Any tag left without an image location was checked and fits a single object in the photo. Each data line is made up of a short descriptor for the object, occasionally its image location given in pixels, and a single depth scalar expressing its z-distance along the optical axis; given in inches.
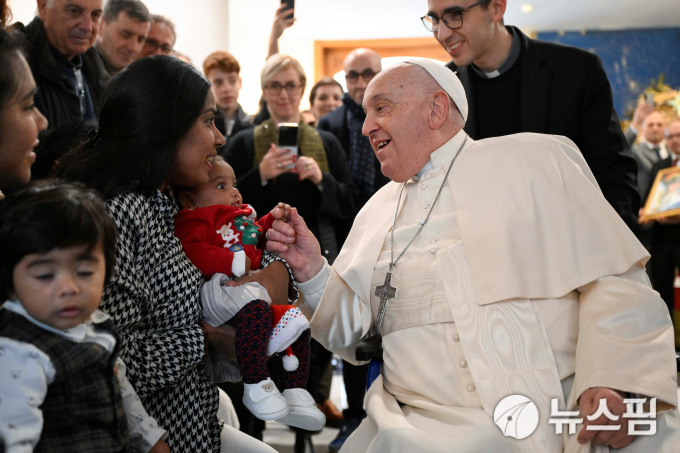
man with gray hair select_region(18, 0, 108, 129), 127.9
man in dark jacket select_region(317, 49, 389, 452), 171.9
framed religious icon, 273.3
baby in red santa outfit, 83.4
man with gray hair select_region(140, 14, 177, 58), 173.8
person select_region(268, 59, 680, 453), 83.0
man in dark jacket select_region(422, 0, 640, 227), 130.3
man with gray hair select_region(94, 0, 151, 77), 156.8
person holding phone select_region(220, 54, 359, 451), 155.0
